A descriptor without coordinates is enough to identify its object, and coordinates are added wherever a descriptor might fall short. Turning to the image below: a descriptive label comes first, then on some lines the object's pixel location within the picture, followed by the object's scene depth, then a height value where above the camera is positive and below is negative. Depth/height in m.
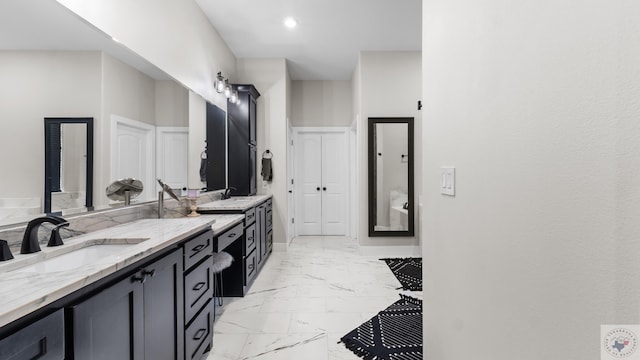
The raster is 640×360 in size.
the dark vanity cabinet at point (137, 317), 0.93 -0.52
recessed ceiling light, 3.45 +1.84
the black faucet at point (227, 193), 3.81 -0.19
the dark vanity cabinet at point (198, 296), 1.60 -0.69
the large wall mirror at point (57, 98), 1.27 +0.42
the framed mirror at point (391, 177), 4.31 +0.02
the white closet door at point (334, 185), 5.68 -0.13
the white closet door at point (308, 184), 5.68 -0.11
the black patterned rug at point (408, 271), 3.19 -1.13
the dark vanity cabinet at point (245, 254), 2.85 -0.78
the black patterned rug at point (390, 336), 1.96 -1.14
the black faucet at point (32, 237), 1.19 -0.24
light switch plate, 1.20 -0.01
